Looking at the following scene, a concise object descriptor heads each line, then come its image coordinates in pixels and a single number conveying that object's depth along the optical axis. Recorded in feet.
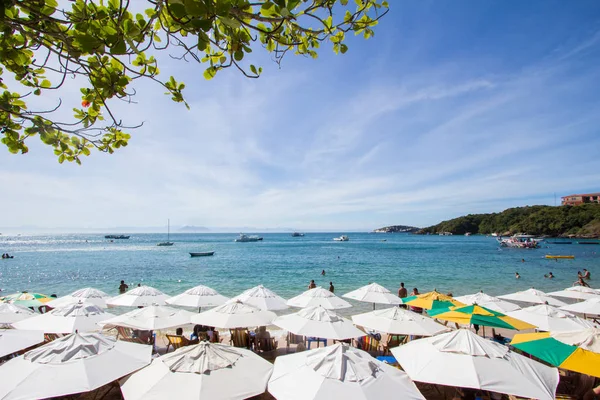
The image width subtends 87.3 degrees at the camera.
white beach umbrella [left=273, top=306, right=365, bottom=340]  25.17
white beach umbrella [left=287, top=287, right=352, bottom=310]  35.18
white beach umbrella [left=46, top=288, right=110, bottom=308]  38.09
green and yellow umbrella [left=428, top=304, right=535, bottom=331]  28.07
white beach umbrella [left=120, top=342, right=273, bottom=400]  14.30
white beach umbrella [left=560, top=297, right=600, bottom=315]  34.56
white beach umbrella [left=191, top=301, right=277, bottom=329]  27.96
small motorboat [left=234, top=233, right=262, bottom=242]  374.00
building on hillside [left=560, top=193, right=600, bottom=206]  434.71
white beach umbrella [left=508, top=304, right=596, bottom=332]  28.81
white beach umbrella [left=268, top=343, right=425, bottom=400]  14.53
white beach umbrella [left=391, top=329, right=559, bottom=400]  16.30
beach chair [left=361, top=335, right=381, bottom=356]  31.32
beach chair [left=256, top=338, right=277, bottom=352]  32.53
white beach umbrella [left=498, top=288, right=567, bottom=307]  40.88
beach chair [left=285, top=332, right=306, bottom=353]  34.86
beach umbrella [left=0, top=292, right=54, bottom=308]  39.22
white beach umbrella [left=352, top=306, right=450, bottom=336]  26.71
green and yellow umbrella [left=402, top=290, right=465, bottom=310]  34.81
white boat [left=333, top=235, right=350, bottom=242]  433.56
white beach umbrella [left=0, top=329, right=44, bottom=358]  20.30
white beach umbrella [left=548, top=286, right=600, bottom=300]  42.98
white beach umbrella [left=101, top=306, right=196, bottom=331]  28.40
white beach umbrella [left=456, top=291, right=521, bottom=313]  36.83
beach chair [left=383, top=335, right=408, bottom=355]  31.19
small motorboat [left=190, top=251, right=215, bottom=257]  182.52
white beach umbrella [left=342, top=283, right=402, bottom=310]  38.78
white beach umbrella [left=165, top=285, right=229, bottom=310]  37.34
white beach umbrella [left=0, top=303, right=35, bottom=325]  30.22
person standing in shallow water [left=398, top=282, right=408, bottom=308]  49.55
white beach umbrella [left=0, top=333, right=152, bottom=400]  15.06
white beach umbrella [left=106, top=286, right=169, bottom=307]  38.68
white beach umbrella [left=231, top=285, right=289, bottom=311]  35.22
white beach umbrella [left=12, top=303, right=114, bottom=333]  27.63
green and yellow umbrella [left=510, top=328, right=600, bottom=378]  18.45
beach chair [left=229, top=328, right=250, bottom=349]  32.30
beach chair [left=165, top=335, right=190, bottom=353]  29.96
